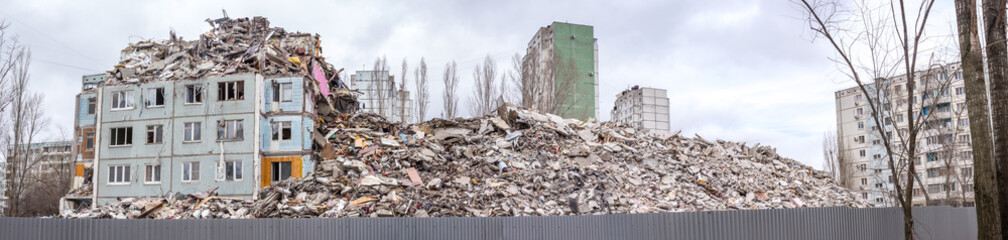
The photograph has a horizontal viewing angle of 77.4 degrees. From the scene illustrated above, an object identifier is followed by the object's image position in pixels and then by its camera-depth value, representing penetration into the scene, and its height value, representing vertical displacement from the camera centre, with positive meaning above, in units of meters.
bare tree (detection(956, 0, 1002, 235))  8.34 +0.60
